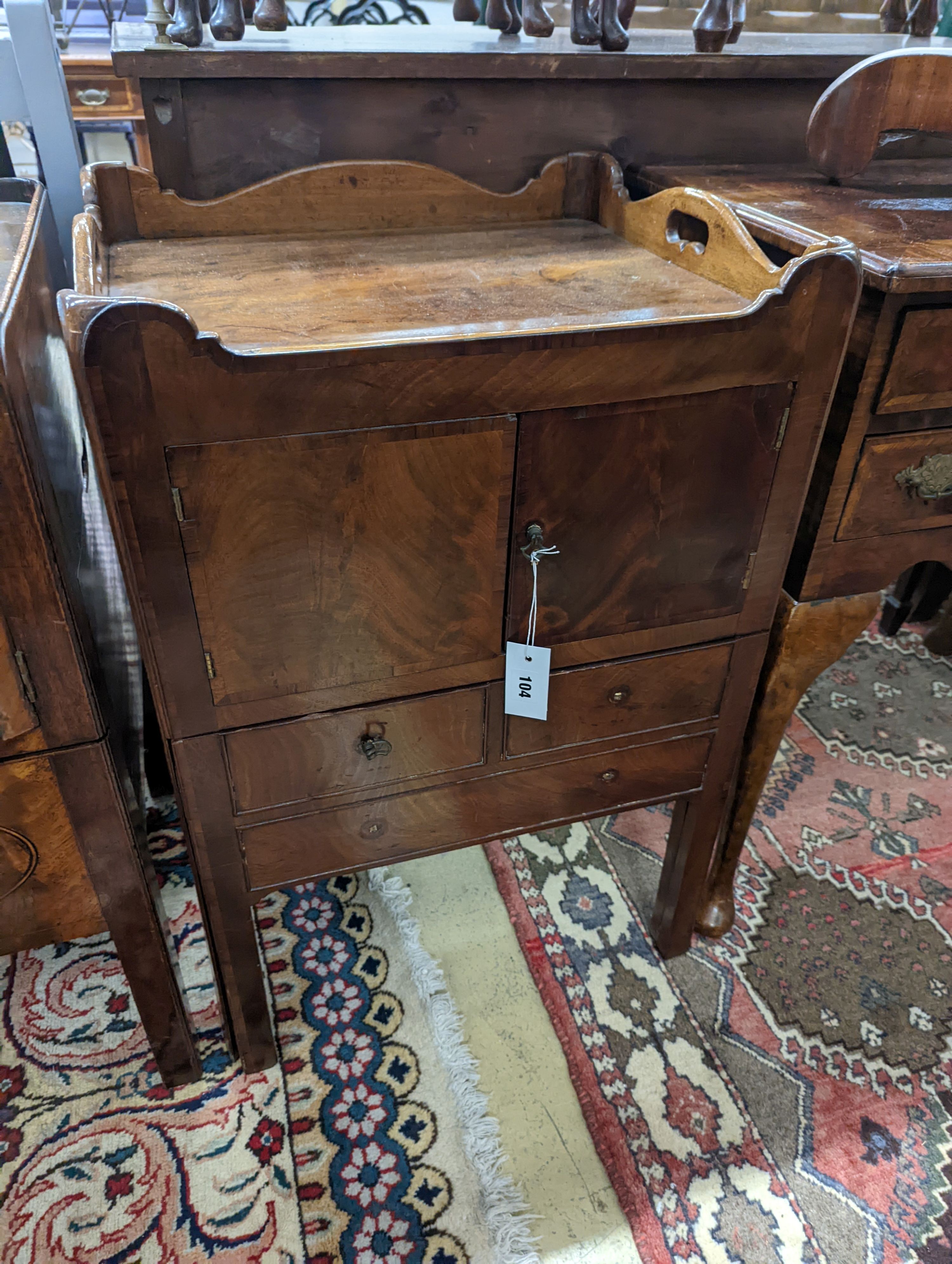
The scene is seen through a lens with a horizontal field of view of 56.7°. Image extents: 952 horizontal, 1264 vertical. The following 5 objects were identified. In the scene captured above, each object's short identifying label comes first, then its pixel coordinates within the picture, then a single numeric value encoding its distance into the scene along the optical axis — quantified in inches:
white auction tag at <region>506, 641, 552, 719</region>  35.1
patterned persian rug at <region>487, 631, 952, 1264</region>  40.5
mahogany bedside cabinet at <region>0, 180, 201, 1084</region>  28.2
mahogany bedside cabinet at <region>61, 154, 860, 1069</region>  27.9
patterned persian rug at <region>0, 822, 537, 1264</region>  39.0
